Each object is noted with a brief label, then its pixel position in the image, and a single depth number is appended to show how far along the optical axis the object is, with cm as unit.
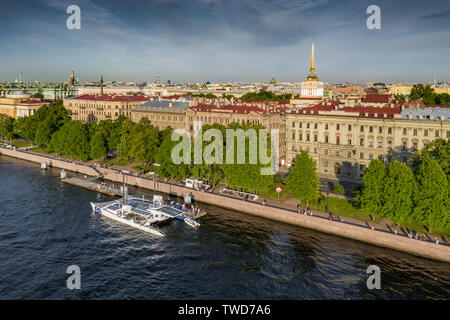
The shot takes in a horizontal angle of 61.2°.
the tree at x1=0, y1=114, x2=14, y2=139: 13350
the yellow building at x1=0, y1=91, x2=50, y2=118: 16600
